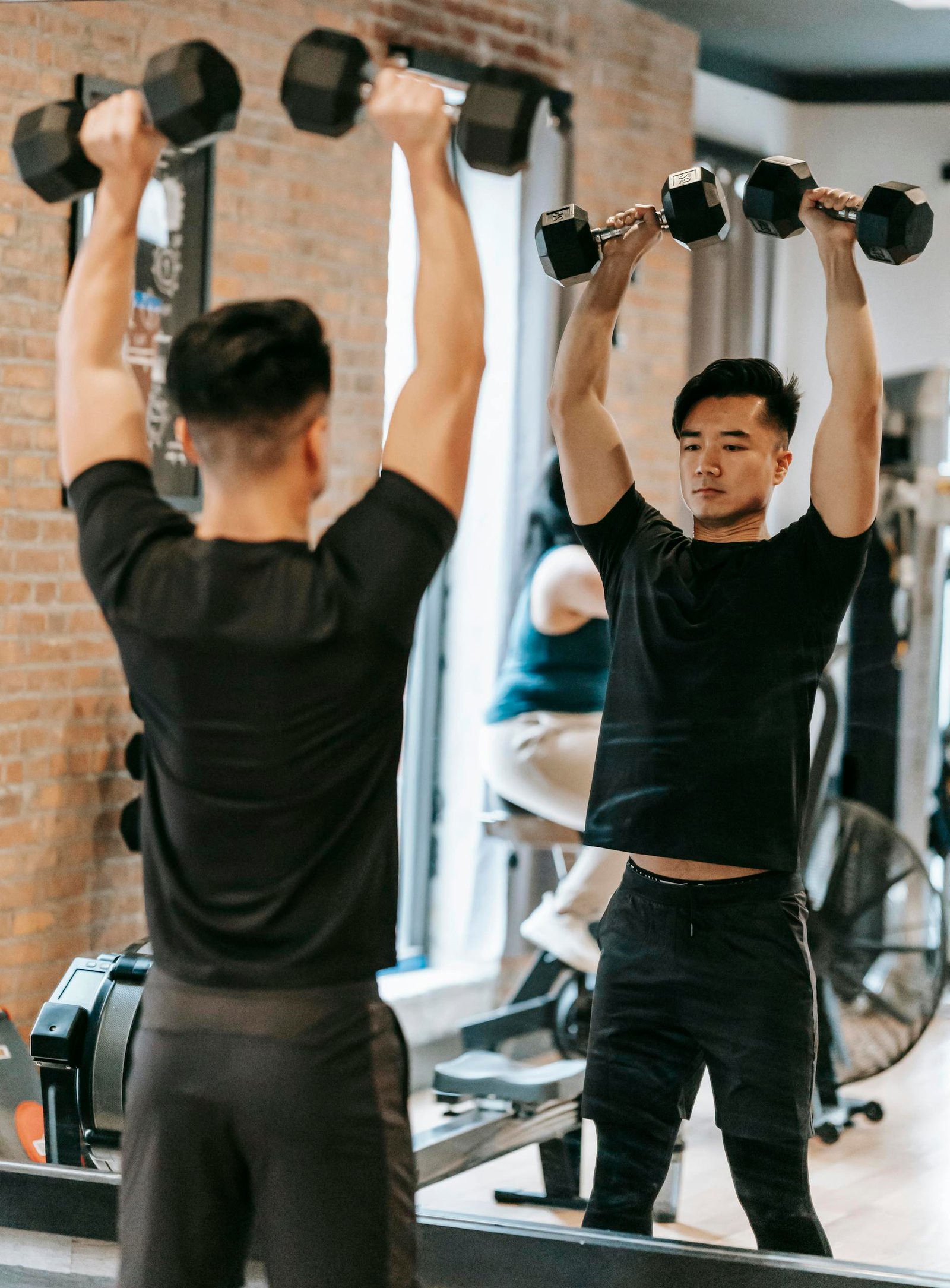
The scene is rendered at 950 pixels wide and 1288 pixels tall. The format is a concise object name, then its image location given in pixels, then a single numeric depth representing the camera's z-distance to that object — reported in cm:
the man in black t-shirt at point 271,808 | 589
